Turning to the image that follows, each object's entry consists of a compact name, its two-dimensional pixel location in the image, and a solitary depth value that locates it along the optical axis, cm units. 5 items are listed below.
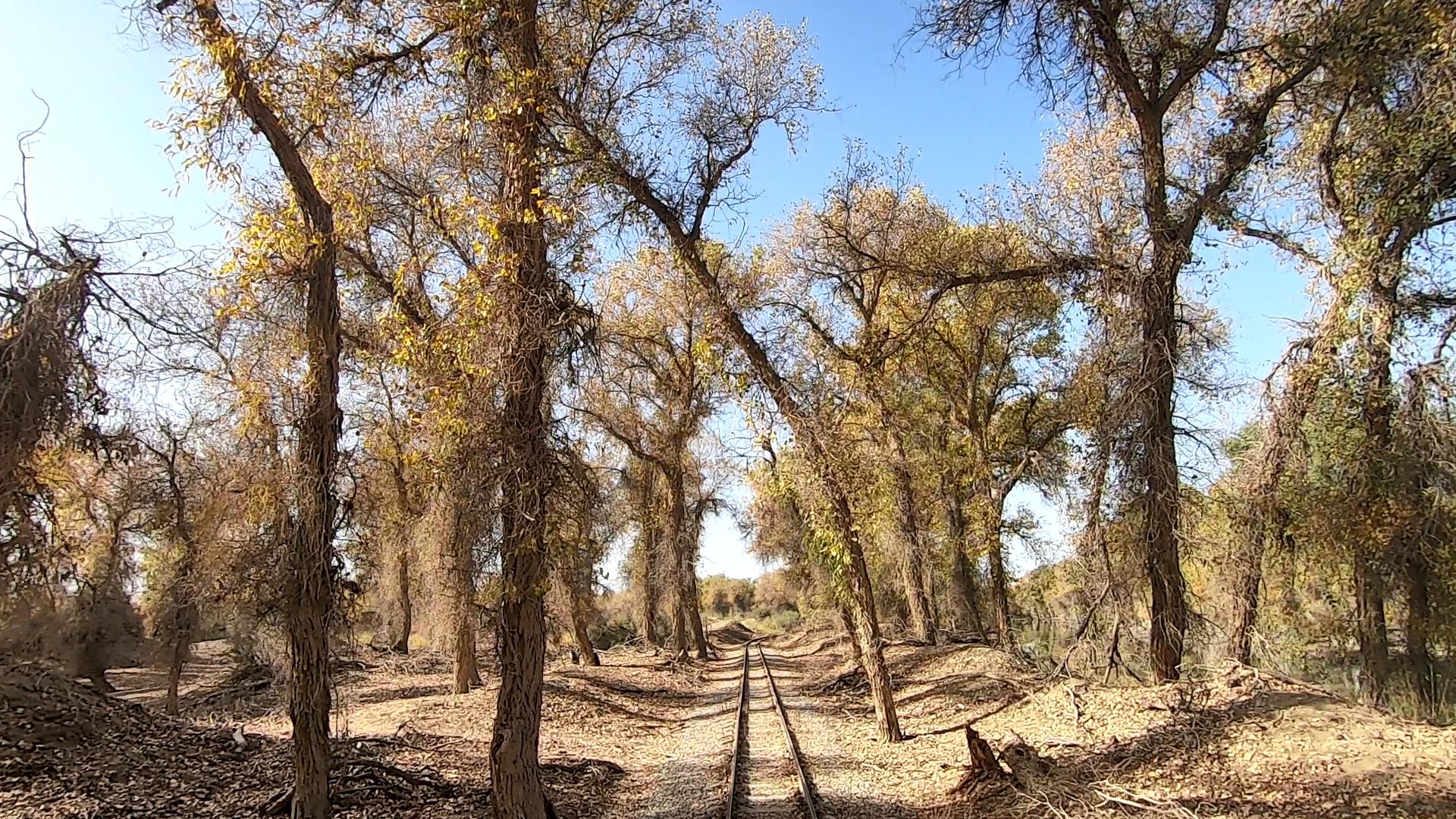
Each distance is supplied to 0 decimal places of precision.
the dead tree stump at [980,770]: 853
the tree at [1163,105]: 1027
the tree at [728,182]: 1149
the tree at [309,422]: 716
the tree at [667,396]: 2458
